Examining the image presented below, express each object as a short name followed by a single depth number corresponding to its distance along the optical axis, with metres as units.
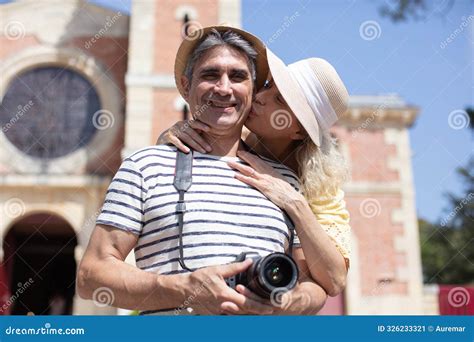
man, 2.87
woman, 3.01
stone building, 11.36
